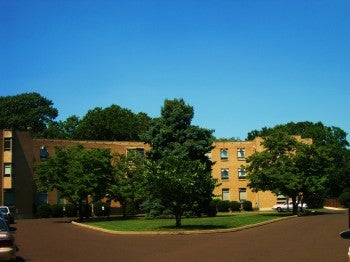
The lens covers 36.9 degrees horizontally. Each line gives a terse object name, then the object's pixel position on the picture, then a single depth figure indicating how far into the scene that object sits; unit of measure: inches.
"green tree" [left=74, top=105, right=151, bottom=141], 3548.2
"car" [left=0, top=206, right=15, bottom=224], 1585.9
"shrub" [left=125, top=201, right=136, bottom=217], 2346.5
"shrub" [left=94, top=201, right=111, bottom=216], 2490.2
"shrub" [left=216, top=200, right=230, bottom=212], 2571.4
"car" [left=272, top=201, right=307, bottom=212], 2630.4
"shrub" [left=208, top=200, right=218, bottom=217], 1947.6
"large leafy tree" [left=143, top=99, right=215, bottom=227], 1955.0
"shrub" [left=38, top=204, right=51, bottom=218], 2361.0
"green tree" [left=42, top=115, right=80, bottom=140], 3641.7
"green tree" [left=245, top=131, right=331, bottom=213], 1873.8
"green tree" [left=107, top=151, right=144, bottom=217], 1929.9
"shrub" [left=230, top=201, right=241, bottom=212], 2618.1
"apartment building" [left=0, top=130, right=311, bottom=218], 2370.8
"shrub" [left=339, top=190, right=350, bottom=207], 2827.5
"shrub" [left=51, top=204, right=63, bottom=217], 2390.5
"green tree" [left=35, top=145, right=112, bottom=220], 1813.5
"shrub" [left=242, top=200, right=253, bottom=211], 2711.6
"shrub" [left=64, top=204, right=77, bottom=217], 2431.1
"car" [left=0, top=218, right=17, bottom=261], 548.4
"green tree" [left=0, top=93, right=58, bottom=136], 3550.7
